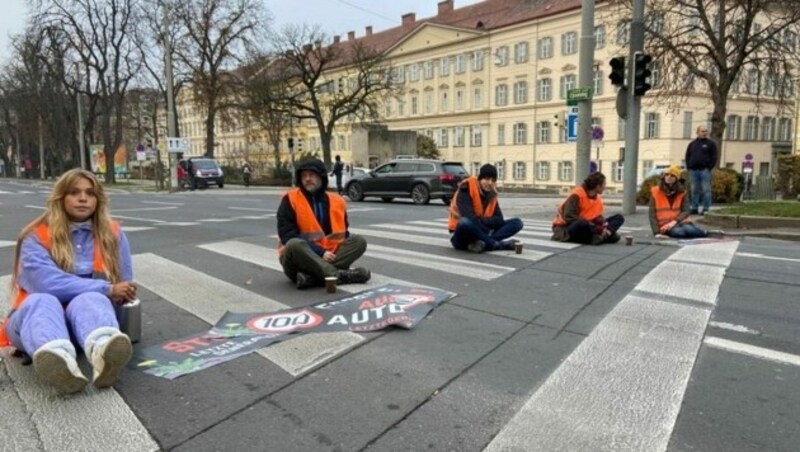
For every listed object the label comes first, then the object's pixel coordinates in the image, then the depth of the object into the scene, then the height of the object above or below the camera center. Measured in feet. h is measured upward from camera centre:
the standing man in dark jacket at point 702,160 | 41.45 -0.06
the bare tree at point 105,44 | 131.54 +25.98
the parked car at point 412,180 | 68.90 -2.25
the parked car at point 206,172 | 116.88 -1.99
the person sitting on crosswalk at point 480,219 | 27.22 -2.60
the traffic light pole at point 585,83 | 48.03 +6.07
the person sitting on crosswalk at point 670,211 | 32.04 -2.70
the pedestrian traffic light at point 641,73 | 44.11 +6.14
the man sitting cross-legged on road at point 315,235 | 19.76 -2.44
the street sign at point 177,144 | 100.94 +2.86
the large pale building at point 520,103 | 174.50 +19.57
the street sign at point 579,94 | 48.78 +5.15
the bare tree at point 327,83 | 145.79 +18.55
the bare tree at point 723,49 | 65.46 +12.05
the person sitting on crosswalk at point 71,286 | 11.03 -2.58
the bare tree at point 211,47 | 140.77 +26.15
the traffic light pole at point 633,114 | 45.39 +3.34
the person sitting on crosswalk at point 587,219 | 30.04 -2.90
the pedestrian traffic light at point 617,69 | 44.88 +6.49
